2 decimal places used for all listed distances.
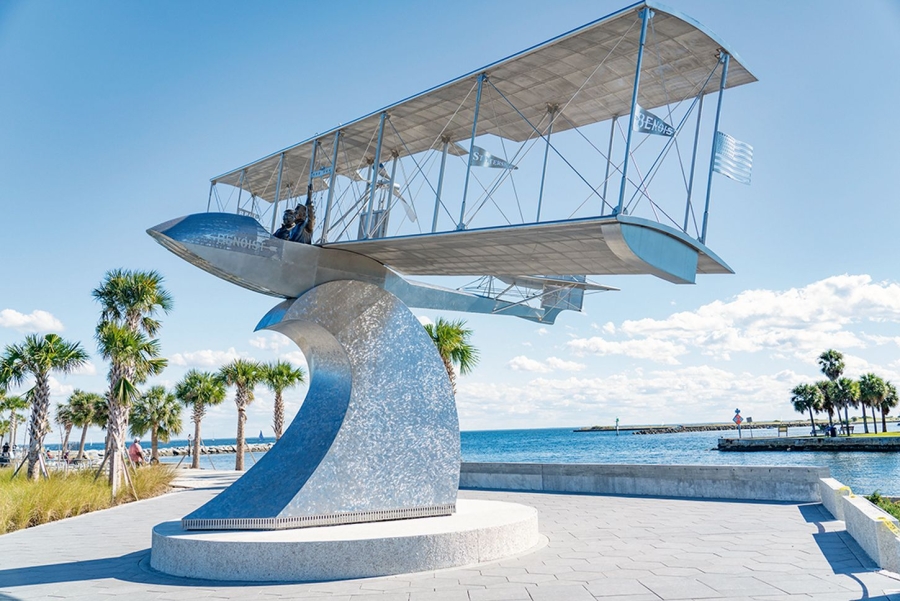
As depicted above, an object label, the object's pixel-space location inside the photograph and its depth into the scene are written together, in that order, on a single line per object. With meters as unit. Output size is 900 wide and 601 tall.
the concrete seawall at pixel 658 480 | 14.62
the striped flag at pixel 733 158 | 11.81
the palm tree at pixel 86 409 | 52.94
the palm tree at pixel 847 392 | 77.25
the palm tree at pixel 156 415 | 50.34
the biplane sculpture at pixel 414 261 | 10.33
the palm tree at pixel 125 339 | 21.77
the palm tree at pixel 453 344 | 30.31
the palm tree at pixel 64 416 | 57.02
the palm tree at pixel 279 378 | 39.12
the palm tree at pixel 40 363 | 25.48
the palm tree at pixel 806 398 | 85.44
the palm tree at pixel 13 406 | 56.41
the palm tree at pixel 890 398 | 80.19
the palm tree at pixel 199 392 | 49.25
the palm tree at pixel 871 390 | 79.38
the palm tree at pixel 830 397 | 77.81
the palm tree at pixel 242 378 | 39.06
